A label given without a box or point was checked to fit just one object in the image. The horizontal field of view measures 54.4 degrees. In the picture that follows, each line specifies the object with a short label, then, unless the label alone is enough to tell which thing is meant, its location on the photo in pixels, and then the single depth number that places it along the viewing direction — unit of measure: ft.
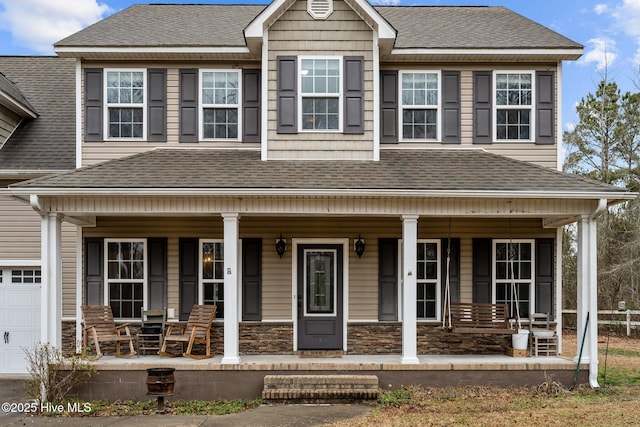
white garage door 38.45
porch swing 34.81
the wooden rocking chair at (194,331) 33.42
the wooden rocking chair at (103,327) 33.78
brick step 29.89
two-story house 35.65
